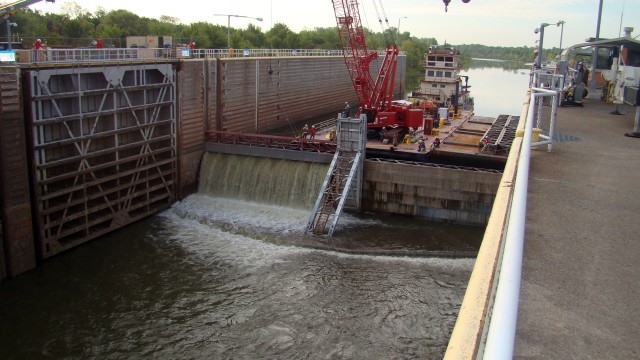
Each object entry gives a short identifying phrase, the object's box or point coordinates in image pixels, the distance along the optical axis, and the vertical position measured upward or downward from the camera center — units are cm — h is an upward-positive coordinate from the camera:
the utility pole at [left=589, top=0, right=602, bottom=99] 2150 +23
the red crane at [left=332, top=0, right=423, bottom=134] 3525 -105
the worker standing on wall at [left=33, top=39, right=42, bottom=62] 2183 +35
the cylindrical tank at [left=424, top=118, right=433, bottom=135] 3556 -340
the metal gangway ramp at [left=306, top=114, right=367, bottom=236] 2575 -501
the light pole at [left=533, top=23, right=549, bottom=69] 2397 +156
